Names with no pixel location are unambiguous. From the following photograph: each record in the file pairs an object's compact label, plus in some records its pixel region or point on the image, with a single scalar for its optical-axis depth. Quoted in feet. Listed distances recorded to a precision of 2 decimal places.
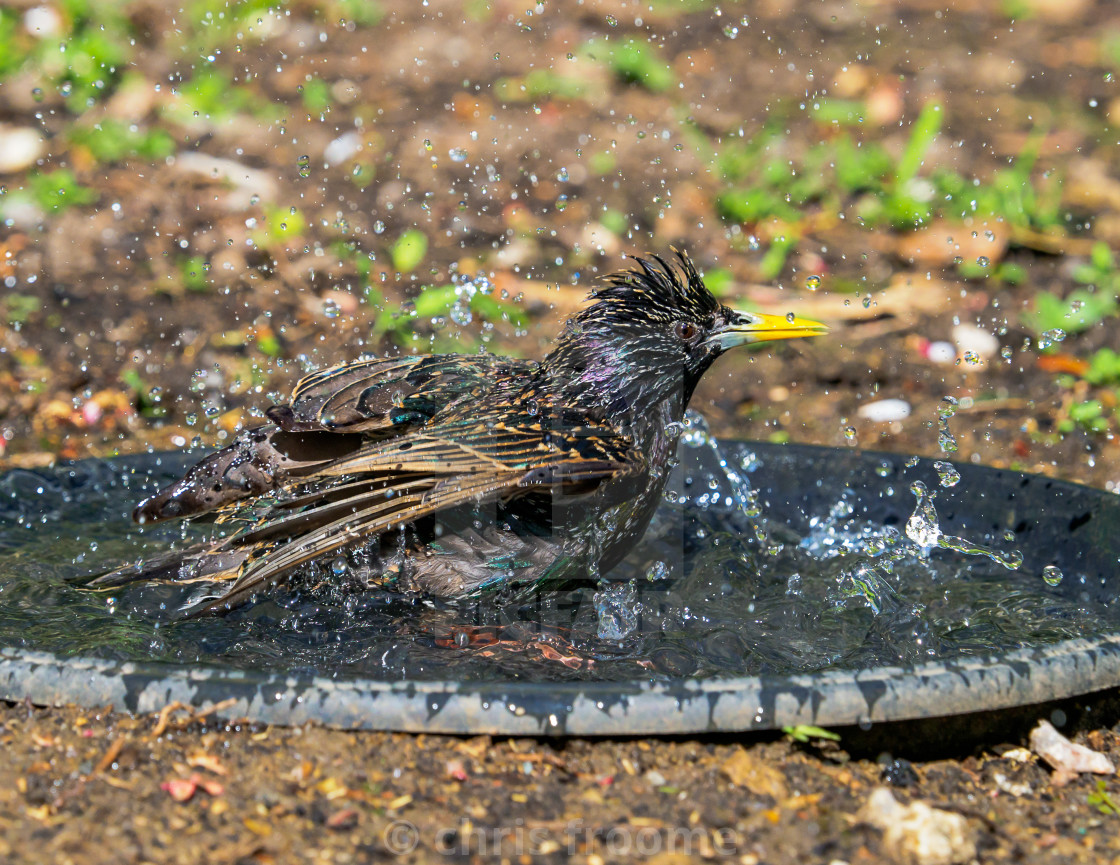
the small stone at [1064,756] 20.74
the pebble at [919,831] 17.62
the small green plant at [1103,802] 19.94
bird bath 18.40
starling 24.08
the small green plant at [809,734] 19.80
